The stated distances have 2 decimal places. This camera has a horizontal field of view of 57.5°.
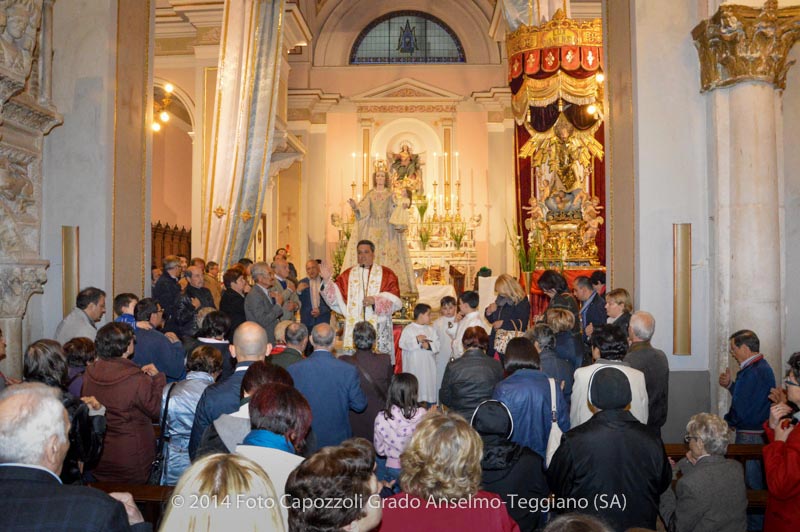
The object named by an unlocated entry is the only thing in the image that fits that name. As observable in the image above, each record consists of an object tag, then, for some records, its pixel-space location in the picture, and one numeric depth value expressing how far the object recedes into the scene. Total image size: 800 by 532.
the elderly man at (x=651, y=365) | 5.01
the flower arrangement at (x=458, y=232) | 19.41
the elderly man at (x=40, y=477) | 2.09
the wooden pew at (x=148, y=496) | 3.72
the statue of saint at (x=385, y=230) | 10.71
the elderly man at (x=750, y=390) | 4.91
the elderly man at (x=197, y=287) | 7.43
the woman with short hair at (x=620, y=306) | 6.04
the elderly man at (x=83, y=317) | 5.69
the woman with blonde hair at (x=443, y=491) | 2.53
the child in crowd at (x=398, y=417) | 4.37
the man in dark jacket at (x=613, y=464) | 3.29
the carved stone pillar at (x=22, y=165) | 5.43
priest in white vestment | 8.61
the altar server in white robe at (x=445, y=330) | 7.98
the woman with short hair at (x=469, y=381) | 4.70
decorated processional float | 10.57
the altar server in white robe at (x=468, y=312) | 7.45
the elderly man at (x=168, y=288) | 7.59
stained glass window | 22.67
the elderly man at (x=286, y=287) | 8.79
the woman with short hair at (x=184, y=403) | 4.00
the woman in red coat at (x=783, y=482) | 3.32
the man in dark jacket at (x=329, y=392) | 4.55
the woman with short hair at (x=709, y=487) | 3.38
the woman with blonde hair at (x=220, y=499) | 2.15
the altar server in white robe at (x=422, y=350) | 7.51
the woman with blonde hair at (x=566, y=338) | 5.55
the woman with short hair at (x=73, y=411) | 3.48
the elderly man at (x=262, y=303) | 7.47
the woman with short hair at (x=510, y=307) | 7.51
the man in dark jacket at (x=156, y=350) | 5.31
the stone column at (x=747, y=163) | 6.32
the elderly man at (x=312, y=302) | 9.47
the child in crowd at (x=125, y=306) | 5.87
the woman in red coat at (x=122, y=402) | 4.18
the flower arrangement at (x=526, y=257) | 12.50
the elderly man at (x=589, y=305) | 6.74
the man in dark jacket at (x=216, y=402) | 3.68
